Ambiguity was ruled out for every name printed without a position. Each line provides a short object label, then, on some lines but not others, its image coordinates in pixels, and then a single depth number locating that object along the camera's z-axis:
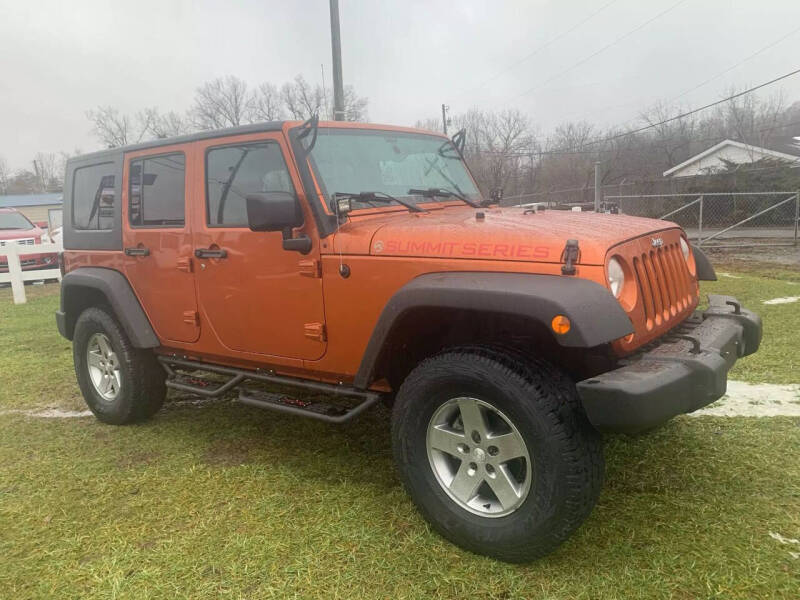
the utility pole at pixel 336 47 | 10.62
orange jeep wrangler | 2.41
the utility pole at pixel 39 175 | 72.25
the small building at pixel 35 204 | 46.78
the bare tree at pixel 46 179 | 68.94
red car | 13.93
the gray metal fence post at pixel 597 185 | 10.42
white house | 30.30
